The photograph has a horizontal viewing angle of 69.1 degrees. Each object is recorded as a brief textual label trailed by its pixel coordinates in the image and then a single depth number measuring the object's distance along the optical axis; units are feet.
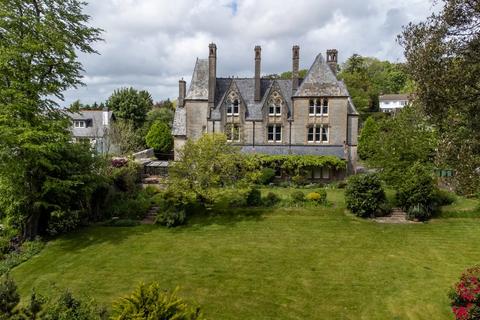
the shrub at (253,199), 102.53
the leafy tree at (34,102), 70.18
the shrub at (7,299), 30.35
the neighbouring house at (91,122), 210.59
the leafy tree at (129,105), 222.69
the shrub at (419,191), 92.53
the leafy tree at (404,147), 97.04
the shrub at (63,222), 84.53
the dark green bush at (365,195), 94.02
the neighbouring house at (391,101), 338.60
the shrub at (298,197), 103.04
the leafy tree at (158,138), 194.80
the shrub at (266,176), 131.56
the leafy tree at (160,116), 241.96
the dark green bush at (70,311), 31.37
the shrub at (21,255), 68.13
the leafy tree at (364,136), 189.06
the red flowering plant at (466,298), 44.55
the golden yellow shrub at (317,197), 102.83
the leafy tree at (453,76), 42.19
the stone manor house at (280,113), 146.10
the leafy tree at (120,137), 133.49
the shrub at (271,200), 102.82
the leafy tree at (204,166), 94.53
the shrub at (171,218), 91.25
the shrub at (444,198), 99.39
